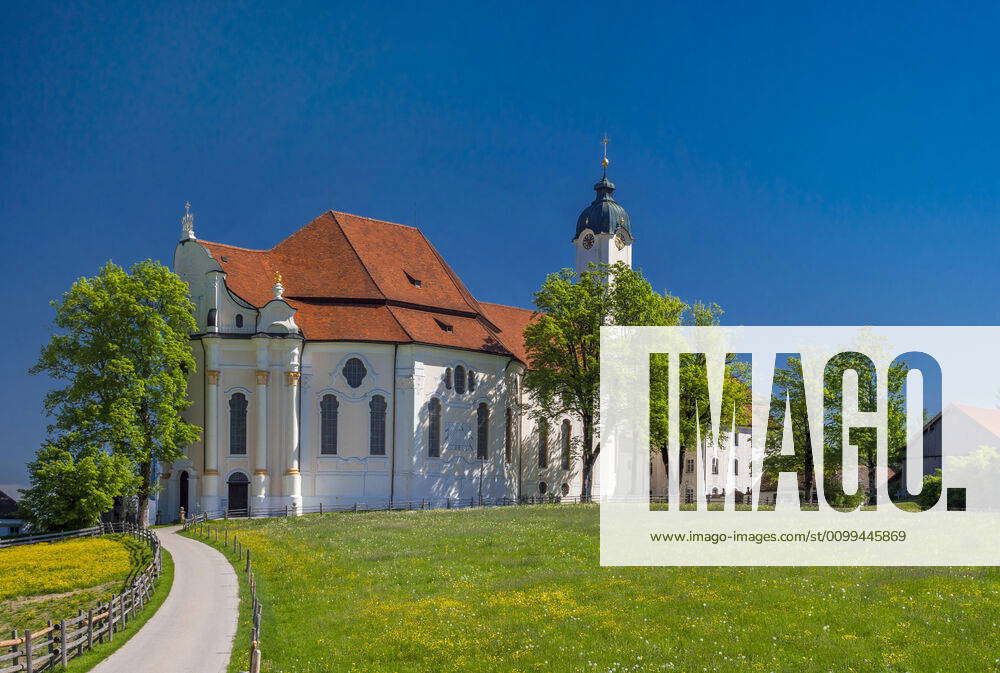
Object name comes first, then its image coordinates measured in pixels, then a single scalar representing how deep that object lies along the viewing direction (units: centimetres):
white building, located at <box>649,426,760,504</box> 8188
